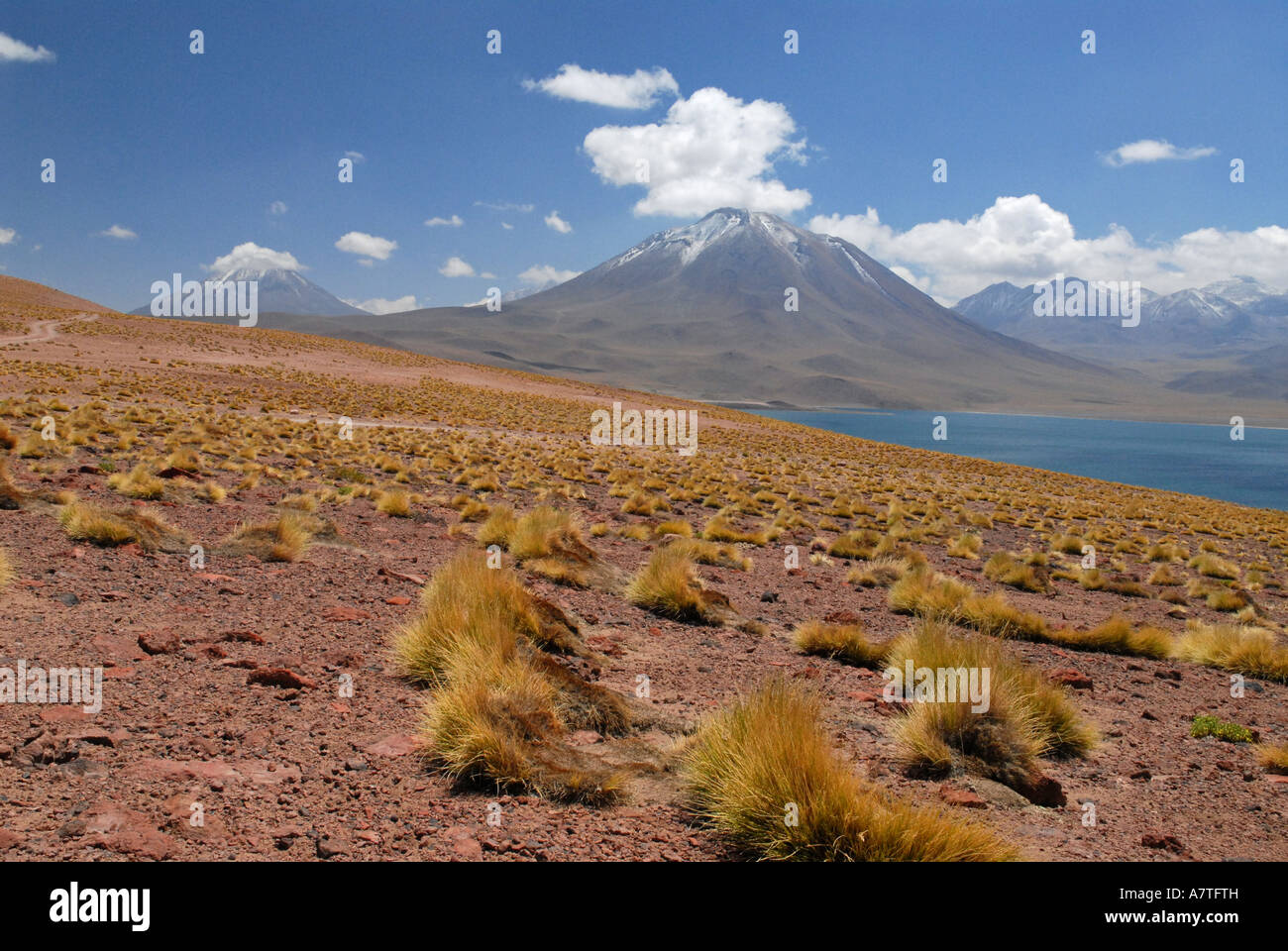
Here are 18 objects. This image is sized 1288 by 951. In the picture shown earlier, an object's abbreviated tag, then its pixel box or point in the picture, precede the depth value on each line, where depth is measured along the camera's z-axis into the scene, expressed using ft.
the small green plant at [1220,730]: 17.07
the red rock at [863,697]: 17.35
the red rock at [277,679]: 14.05
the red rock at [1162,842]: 11.69
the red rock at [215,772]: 10.48
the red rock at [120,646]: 14.53
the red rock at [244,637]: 16.16
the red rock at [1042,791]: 13.08
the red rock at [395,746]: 12.04
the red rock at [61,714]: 11.56
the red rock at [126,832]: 8.75
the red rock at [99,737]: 11.16
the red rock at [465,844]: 9.42
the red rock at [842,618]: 24.07
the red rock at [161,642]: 14.84
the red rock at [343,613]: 18.69
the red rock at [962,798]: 12.28
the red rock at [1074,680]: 20.41
